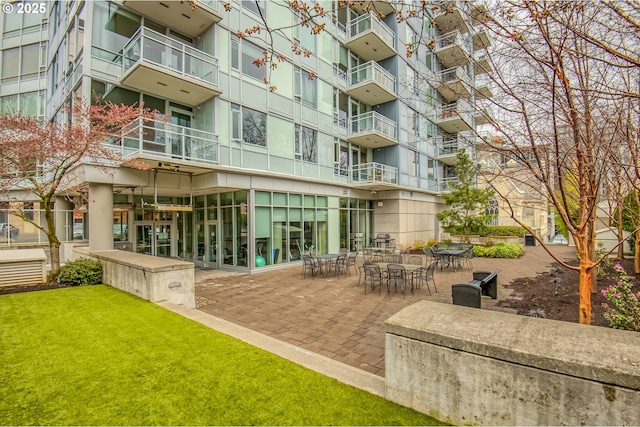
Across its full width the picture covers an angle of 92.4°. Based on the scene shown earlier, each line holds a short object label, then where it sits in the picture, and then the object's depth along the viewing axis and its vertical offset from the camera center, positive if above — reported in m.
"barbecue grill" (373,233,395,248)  18.88 -1.37
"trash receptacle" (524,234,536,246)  23.19 -2.00
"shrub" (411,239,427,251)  20.89 -1.93
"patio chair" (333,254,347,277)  11.78 -1.75
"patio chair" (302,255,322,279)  11.60 -1.78
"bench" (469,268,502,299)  7.40 -1.65
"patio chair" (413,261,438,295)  9.06 -2.10
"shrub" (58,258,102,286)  8.66 -1.42
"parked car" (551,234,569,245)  26.02 -2.39
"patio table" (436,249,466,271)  12.30 -1.55
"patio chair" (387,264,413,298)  8.55 -1.74
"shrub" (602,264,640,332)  4.50 -1.49
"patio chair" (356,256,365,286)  11.02 -2.20
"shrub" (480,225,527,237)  22.42 -1.18
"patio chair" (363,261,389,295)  9.02 -1.65
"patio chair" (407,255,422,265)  10.16 -1.46
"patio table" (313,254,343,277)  11.58 -1.49
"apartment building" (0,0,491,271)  10.34 +4.23
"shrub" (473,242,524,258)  16.52 -1.95
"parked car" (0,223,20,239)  17.39 -0.33
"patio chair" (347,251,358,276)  11.73 -1.68
